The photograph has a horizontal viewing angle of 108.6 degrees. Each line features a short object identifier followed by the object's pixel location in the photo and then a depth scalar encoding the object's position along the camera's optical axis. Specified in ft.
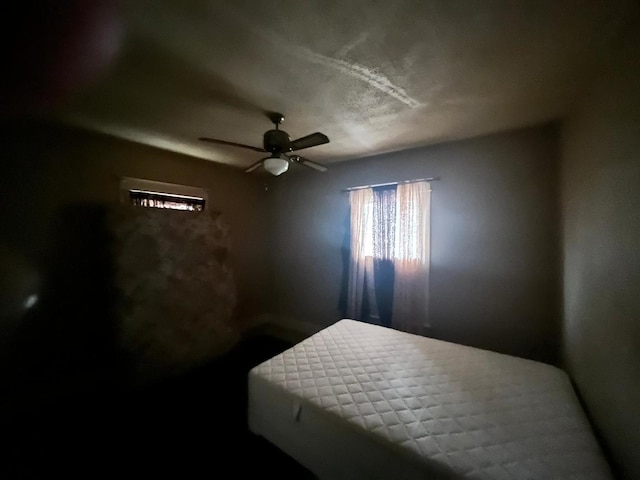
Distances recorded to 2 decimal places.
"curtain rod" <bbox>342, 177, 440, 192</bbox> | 8.24
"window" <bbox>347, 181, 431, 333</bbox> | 8.40
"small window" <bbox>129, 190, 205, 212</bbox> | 8.36
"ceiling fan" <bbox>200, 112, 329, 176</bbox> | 5.73
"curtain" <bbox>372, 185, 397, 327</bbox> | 9.06
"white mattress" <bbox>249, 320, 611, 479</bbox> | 3.09
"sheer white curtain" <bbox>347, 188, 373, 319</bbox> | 9.60
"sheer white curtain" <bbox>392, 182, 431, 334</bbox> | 8.32
